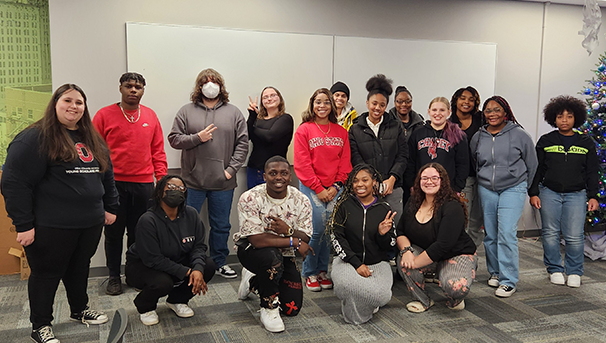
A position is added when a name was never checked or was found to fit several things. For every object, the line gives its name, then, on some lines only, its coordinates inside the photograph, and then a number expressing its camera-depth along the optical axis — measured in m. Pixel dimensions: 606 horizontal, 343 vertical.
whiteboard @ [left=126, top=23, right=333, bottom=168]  4.05
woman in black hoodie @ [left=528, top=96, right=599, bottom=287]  3.81
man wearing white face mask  3.89
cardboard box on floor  4.02
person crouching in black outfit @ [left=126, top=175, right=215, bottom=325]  2.92
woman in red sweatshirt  3.67
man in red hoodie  3.49
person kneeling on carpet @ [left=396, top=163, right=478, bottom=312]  3.24
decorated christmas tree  4.64
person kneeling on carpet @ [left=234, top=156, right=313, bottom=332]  3.02
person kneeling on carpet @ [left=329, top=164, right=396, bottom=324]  3.10
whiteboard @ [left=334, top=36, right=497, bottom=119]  4.67
